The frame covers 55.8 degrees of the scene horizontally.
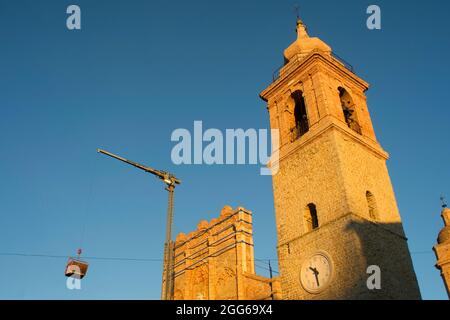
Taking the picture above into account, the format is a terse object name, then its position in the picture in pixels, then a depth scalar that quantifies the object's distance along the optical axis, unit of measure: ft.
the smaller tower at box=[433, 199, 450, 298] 86.82
